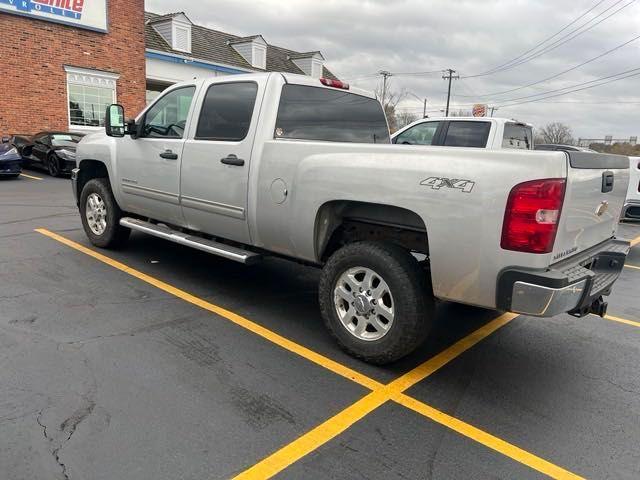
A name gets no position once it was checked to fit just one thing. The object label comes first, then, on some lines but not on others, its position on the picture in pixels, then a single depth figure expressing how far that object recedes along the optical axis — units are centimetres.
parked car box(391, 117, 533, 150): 812
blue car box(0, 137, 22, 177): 1369
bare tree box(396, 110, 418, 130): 5672
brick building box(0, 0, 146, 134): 1727
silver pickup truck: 294
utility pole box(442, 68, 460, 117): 5510
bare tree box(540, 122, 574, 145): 5466
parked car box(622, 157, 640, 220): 787
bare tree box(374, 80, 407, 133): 4672
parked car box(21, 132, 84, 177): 1480
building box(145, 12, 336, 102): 2398
